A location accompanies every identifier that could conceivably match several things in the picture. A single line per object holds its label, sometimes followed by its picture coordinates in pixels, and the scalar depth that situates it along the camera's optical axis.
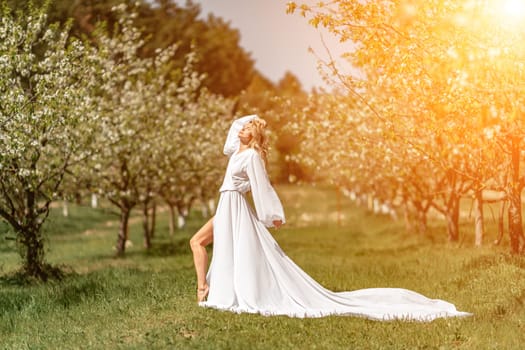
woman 12.00
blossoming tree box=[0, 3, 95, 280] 15.92
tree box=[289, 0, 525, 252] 13.27
